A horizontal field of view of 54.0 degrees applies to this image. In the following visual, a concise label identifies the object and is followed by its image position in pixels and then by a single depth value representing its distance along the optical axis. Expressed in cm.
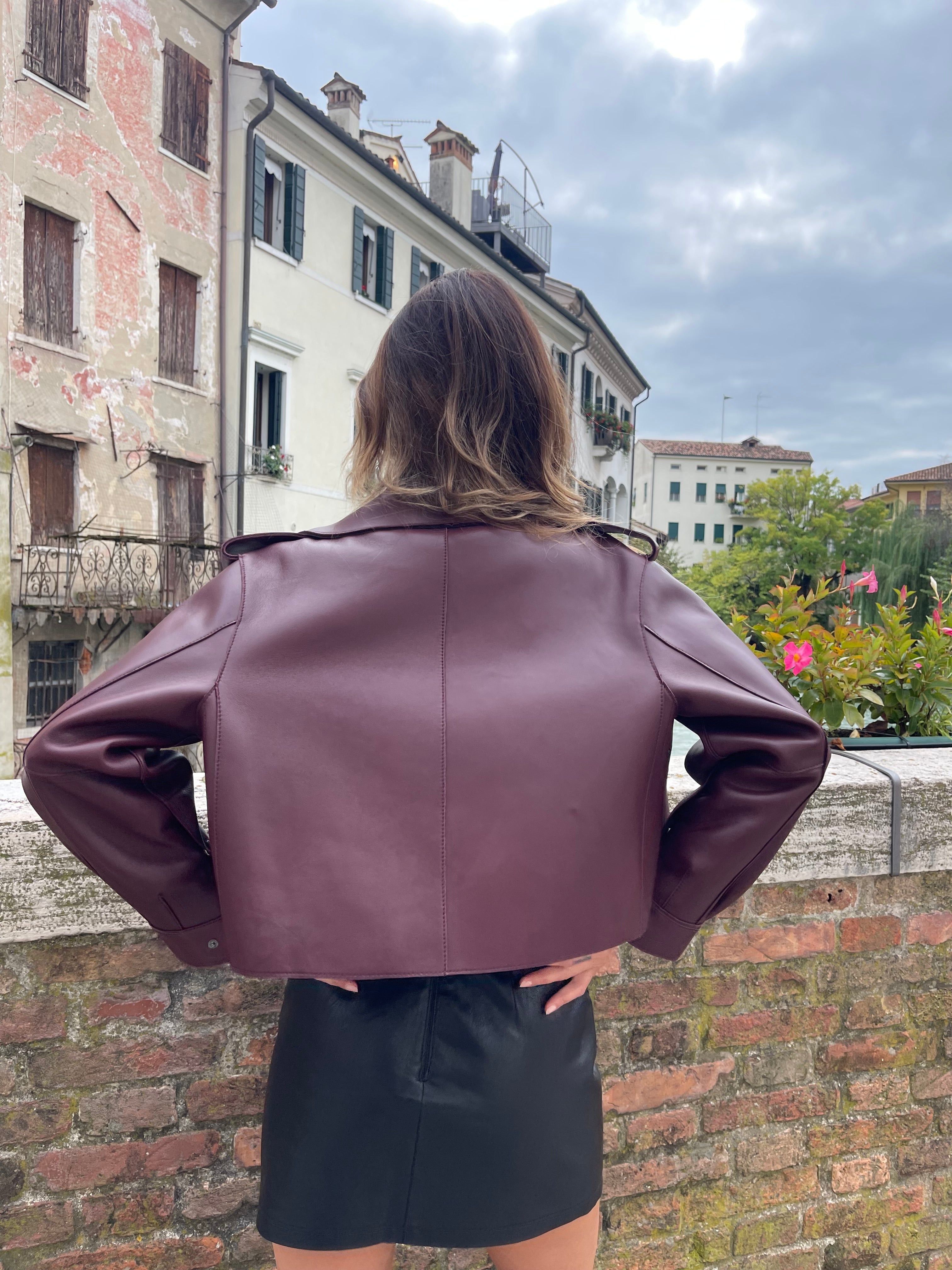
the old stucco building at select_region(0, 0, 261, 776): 1204
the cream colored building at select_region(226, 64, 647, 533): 1454
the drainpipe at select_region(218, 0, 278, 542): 1448
